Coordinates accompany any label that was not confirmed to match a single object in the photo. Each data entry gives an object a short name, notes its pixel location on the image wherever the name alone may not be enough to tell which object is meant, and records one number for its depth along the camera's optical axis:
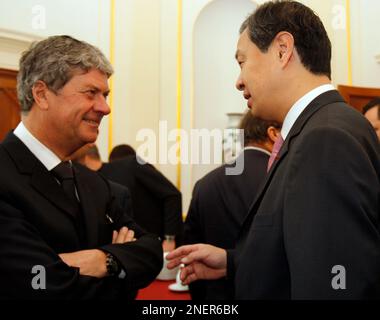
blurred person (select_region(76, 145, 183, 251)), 3.28
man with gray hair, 1.35
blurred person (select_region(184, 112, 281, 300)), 2.06
